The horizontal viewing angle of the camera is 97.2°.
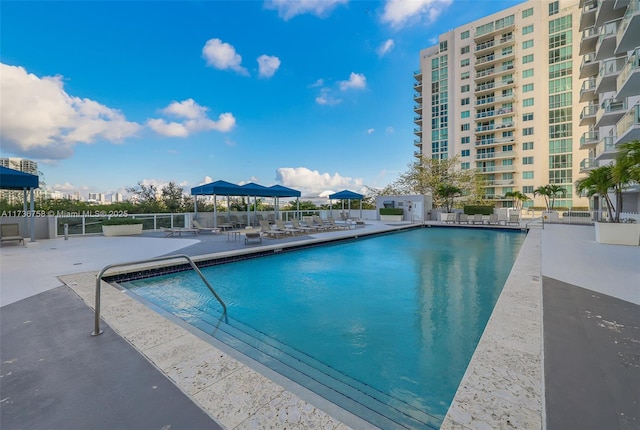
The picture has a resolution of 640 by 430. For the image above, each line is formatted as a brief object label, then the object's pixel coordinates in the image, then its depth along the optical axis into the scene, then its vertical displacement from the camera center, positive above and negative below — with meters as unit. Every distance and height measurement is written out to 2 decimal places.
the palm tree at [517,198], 31.31 +1.23
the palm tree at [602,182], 9.30 +0.88
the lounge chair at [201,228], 12.81 -0.80
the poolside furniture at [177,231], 12.27 -0.86
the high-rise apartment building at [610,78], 10.99 +7.04
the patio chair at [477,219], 18.97 -0.69
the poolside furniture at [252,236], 9.69 -0.87
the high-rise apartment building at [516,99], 32.91 +14.12
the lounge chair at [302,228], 13.10 -0.86
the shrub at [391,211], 23.32 -0.12
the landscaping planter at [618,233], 8.62 -0.81
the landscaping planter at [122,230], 11.56 -0.74
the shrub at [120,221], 11.66 -0.38
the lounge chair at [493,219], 18.80 -0.69
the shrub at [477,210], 23.55 -0.10
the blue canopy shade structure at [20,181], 8.06 +0.95
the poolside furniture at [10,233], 8.80 -0.65
